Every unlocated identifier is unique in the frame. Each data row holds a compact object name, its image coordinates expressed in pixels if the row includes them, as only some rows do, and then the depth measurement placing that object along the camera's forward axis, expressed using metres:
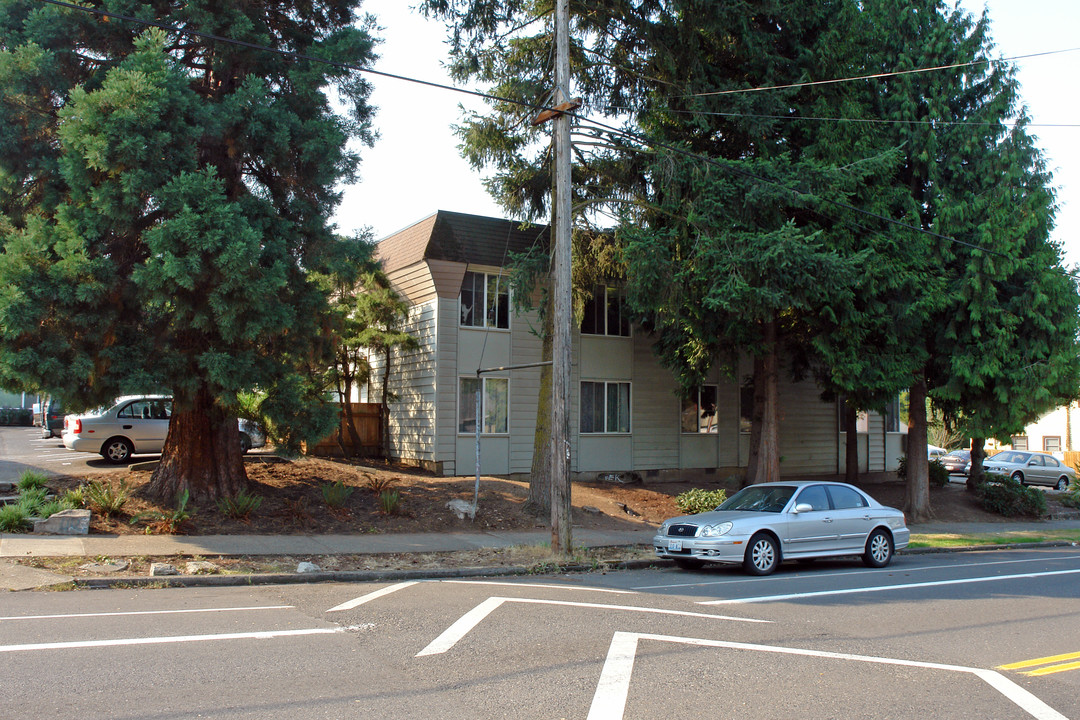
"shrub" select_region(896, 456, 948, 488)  26.59
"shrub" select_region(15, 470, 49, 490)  13.95
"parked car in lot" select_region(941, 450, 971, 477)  34.44
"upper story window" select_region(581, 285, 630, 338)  23.34
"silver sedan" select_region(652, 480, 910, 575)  11.78
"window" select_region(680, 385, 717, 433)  24.78
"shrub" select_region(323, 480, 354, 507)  15.07
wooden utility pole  12.93
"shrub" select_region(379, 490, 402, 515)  15.30
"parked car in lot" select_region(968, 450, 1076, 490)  33.66
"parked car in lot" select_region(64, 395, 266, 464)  19.50
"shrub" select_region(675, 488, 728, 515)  18.28
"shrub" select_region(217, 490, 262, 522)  13.88
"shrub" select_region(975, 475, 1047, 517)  23.22
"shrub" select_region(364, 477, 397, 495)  16.38
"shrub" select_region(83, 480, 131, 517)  13.22
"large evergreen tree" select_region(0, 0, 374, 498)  11.50
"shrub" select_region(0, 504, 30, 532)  12.47
